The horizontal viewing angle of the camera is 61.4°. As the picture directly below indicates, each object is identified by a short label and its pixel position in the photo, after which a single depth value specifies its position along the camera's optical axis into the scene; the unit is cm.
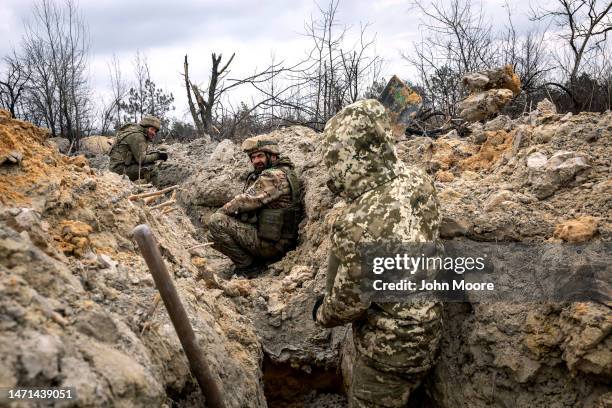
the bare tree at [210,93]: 1038
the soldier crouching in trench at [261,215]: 551
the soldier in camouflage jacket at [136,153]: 795
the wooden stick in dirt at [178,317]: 198
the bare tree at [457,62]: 1148
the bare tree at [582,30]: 983
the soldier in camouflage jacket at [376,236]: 288
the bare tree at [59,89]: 1093
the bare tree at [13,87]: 956
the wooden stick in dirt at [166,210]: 403
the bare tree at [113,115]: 1288
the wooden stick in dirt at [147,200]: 368
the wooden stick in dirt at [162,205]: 384
